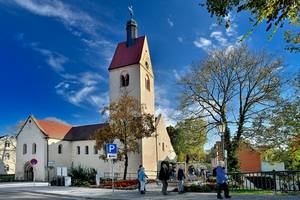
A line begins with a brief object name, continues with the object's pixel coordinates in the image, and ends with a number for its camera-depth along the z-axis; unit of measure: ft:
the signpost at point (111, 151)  47.26
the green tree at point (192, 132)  69.23
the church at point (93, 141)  107.24
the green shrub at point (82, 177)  70.58
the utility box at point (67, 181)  69.23
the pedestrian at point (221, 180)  36.38
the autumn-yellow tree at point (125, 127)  78.77
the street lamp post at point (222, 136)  44.04
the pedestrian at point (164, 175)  44.53
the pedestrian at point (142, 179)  46.62
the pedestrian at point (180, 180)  44.66
